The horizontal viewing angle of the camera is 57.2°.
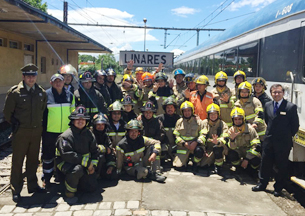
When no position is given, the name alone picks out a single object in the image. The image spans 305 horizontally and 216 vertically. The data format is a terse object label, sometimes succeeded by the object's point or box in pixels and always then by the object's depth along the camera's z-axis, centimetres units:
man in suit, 439
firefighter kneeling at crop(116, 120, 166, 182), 511
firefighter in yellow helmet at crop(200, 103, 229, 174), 548
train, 475
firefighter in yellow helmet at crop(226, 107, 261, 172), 524
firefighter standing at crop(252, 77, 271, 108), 566
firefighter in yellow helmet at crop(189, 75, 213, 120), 606
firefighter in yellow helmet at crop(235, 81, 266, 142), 547
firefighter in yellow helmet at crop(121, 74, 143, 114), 702
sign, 823
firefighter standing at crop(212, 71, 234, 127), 597
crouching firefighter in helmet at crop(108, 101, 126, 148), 547
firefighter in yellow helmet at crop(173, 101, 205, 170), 563
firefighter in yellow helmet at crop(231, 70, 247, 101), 609
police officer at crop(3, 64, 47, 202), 416
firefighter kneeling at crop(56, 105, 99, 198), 435
